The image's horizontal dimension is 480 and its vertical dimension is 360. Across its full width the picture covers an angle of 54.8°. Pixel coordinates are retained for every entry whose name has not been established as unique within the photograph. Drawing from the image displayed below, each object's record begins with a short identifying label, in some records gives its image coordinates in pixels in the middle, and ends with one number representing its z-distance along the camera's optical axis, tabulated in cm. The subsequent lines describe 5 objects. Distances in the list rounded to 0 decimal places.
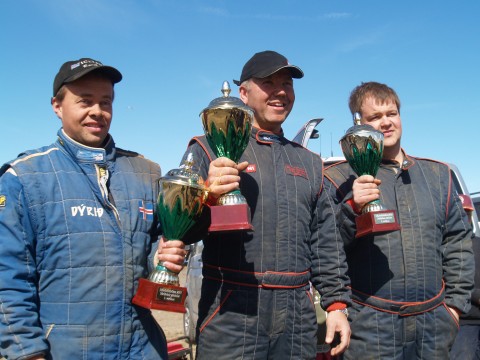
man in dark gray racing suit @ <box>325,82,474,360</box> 265
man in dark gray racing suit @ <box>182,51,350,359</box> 225
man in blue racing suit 185
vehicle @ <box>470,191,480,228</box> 635
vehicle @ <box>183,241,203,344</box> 591
